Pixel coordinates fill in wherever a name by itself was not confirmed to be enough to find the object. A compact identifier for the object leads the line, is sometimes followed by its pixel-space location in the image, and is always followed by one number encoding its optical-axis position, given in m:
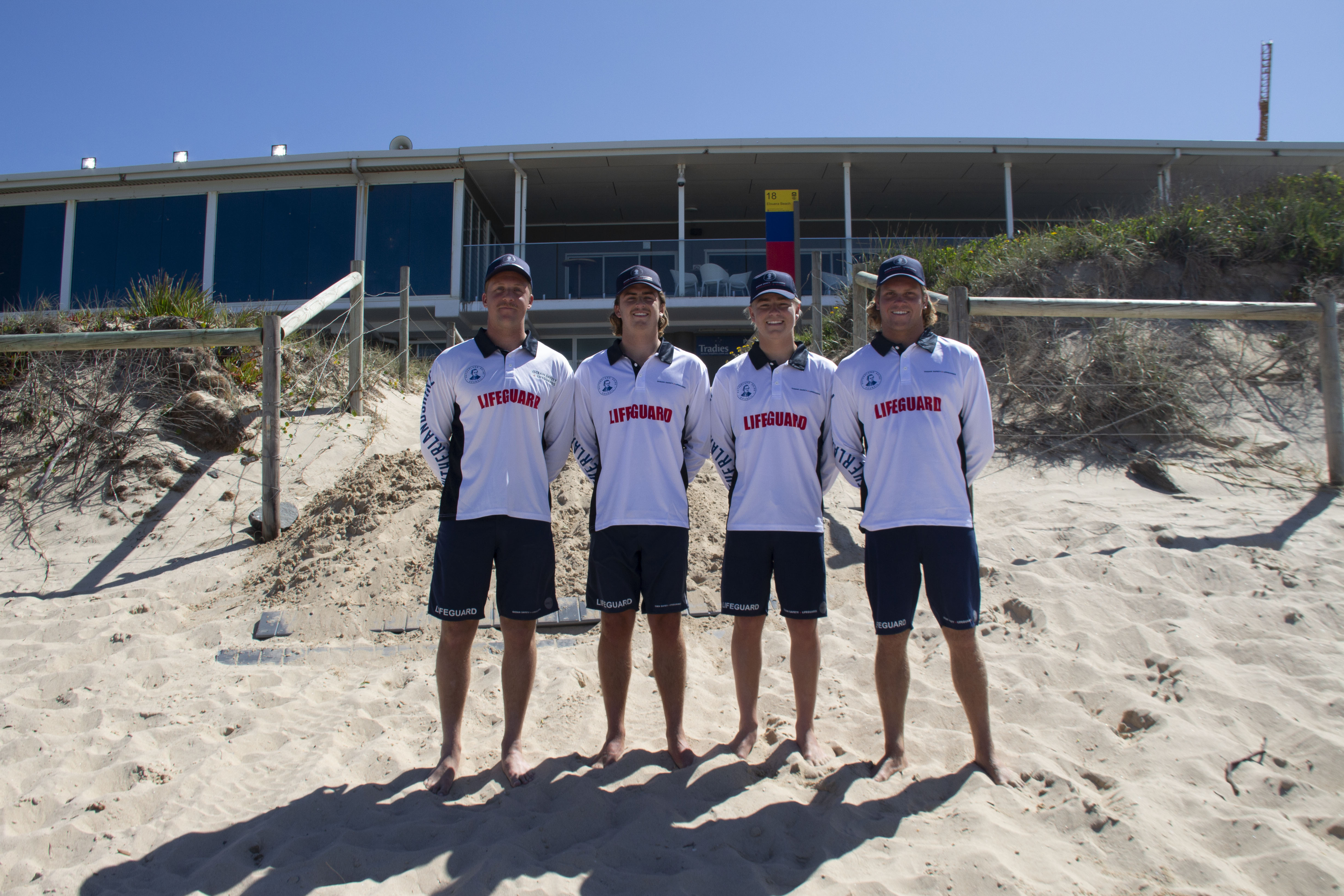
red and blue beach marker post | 12.95
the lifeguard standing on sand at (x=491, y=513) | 2.89
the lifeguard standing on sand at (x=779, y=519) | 2.92
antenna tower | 29.02
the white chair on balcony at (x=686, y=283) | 13.87
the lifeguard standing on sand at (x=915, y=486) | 2.75
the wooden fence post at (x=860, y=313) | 6.36
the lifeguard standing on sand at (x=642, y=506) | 2.89
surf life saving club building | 13.97
